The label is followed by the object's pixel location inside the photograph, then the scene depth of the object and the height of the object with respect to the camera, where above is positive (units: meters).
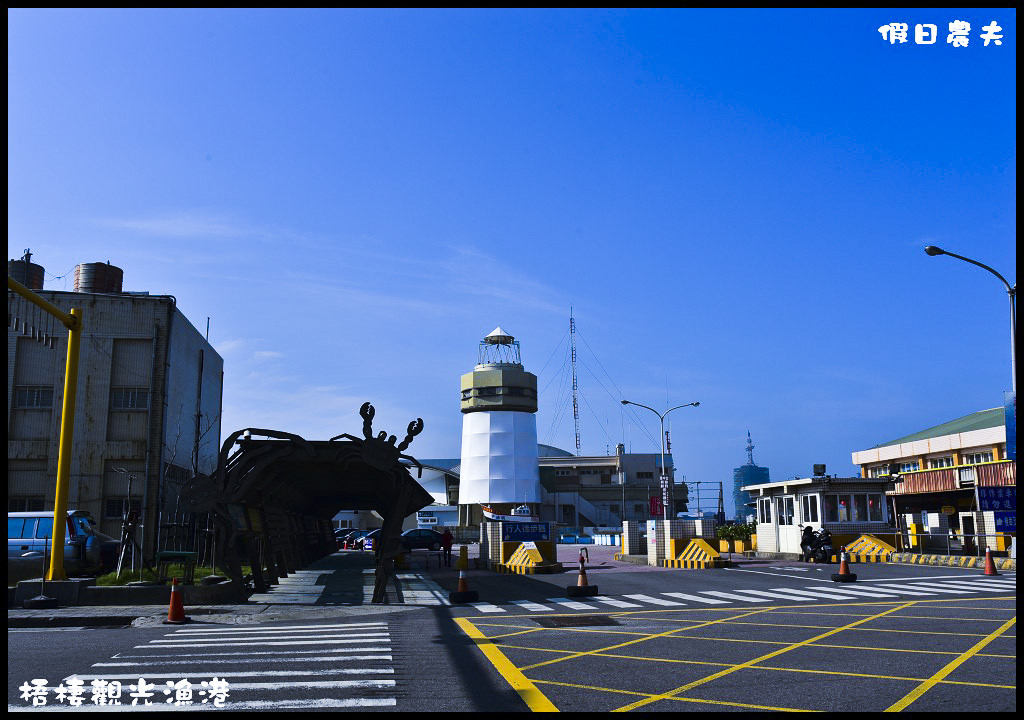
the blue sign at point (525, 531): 33.78 -1.36
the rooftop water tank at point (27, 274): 43.56 +11.34
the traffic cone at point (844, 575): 24.05 -2.16
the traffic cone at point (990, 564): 27.09 -2.06
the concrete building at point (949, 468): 41.31 +1.89
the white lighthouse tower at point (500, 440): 93.50 +6.31
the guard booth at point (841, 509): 37.25 -0.46
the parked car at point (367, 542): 60.53 -3.26
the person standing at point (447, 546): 37.93 -2.17
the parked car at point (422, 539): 56.69 -2.80
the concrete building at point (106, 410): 37.62 +3.81
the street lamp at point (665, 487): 45.78 +0.60
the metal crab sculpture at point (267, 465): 19.22 +0.71
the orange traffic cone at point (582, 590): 21.48 -2.32
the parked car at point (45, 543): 22.94 -1.39
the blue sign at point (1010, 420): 38.53 +3.64
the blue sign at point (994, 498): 25.33 +0.03
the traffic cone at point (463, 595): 19.48 -2.23
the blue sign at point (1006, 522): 20.40 -0.56
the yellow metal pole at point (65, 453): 17.56 +0.87
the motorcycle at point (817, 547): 33.75 -1.94
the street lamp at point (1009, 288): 20.97 +5.34
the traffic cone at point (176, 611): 15.60 -2.10
